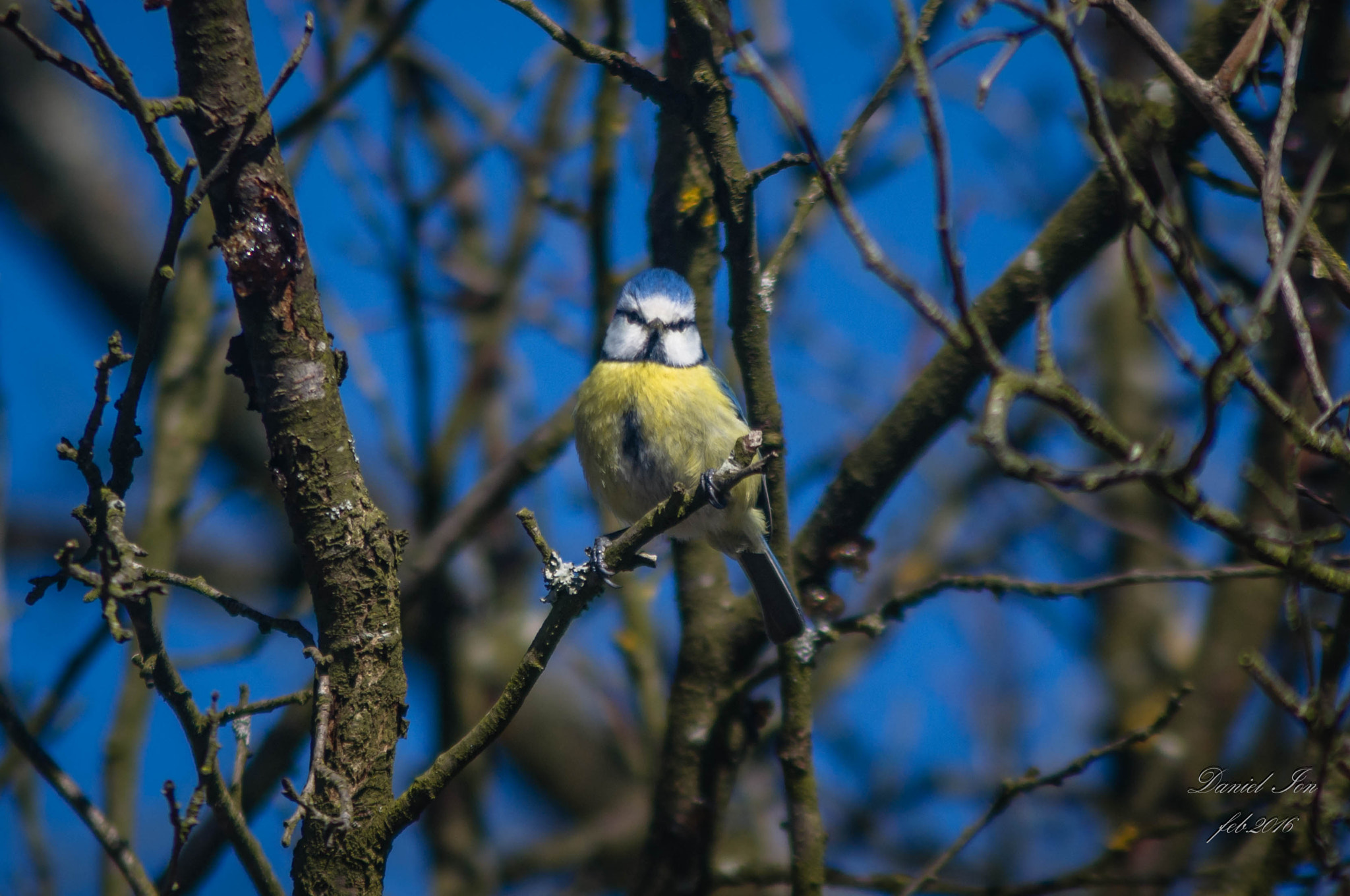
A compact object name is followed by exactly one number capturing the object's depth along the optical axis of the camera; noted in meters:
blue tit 6.15
